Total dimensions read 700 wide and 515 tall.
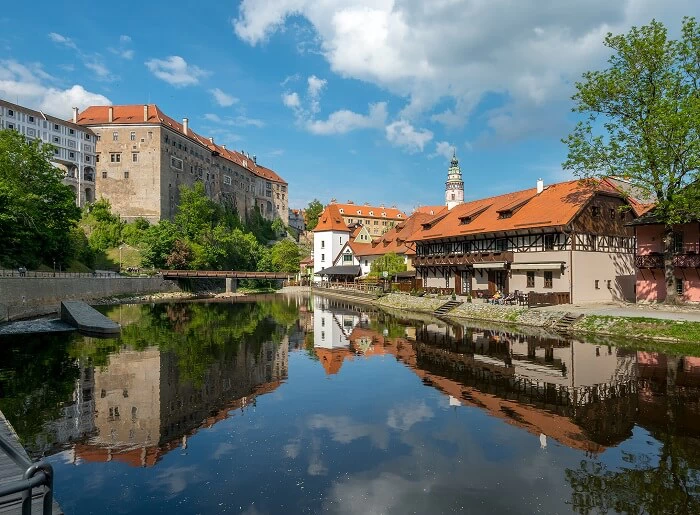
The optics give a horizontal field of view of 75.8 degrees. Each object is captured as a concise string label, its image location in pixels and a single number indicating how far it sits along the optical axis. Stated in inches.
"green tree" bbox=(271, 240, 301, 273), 3695.9
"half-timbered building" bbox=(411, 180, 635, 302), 1347.2
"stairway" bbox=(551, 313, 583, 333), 1077.8
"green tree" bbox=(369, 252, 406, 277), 2332.7
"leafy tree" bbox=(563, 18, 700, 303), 1012.5
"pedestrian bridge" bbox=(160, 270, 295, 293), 2706.7
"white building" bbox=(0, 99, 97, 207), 2847.0
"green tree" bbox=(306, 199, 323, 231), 5546.3
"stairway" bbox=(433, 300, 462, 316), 1498.5
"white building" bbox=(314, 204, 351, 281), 3459.6
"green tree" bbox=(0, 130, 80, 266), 1533.0
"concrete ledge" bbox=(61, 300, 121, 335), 1132.5
